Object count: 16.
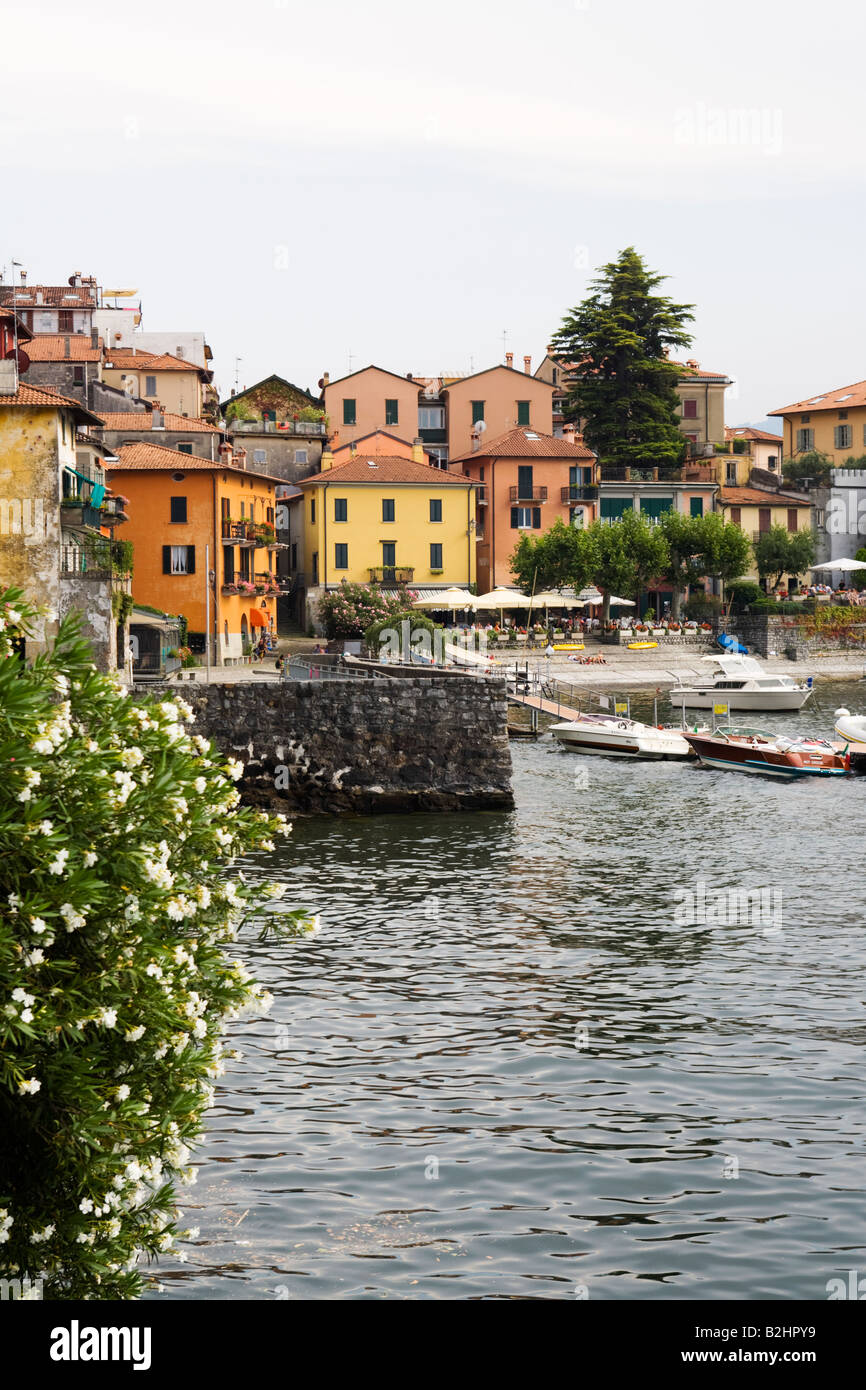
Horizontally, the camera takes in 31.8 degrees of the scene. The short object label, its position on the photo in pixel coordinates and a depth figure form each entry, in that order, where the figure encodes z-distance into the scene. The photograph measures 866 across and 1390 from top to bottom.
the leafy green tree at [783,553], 100.25
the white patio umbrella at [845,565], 96.12
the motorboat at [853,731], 48.12
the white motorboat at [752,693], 66.22
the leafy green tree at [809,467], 119.00
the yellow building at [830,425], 119.88
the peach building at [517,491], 91.50
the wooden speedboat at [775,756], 46.78
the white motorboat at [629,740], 51.09
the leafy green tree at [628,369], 98.69
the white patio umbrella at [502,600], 76.12
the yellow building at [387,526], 84.75
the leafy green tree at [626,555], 85.62
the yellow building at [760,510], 102.62
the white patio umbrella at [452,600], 74.81
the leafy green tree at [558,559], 84.12
